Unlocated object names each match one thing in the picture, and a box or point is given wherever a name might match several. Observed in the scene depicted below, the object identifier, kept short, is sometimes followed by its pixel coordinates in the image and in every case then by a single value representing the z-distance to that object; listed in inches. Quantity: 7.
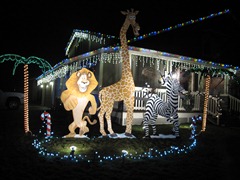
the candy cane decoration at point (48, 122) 290.9
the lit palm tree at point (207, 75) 378.3
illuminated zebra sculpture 313.9
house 442.9
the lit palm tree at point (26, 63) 292.4
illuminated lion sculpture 277.6
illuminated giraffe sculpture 294.2
